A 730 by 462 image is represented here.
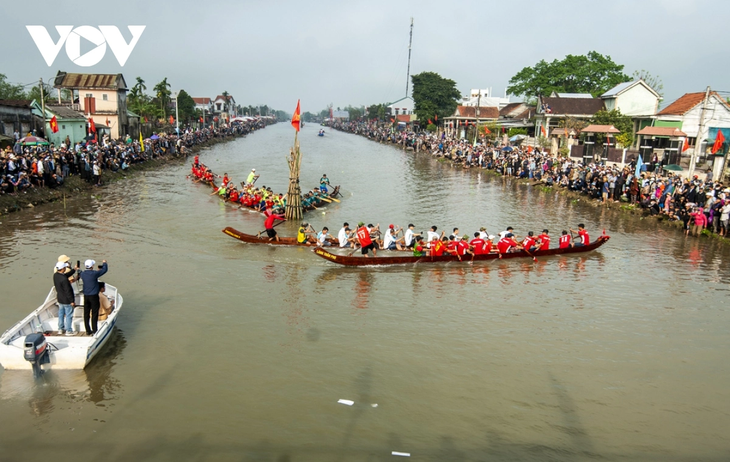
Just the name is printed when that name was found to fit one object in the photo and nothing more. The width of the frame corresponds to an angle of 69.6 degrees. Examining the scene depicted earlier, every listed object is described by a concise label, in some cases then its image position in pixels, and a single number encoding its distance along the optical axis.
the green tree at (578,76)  67.62
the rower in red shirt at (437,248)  17.47
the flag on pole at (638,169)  28.03
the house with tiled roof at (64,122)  36.28
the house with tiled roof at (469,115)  70.00
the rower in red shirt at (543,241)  18.88
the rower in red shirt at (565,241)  19.41
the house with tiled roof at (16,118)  30.55
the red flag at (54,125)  32.41
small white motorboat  9.34
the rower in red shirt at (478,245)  17.94
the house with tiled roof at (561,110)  47.31
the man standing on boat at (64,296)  10.27
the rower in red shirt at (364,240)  17.34
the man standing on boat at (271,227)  18.81
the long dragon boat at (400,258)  16.89
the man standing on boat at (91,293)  10.34
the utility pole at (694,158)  25.07
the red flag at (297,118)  21.73
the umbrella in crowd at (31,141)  27.25
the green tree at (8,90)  55.78
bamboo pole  22.67
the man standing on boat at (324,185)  29.16
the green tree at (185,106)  81.62
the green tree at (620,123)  40.06
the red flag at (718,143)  25.92
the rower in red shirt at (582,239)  19.48
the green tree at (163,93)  72.88
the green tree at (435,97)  84.25
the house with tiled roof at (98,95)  49.12
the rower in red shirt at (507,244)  18.32
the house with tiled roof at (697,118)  31.52
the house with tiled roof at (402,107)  123.06
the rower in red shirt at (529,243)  18.58
